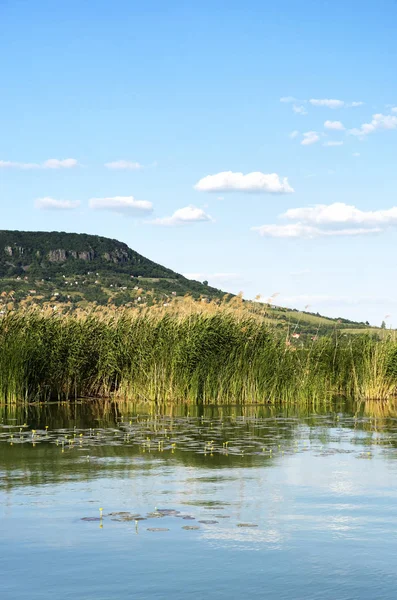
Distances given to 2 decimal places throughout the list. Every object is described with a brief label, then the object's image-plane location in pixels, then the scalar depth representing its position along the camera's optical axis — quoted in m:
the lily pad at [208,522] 7.76
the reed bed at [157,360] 20.22
